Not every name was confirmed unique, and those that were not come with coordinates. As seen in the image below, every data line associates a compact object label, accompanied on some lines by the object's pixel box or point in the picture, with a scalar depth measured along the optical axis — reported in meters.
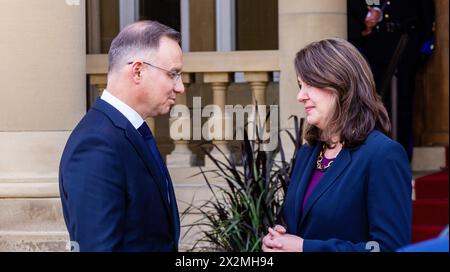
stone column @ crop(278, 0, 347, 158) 15.50
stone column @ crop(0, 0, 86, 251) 15.12
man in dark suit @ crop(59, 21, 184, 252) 6.21
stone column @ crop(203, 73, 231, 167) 16.20
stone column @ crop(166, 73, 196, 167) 16.33
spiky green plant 13.13
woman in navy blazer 6.49
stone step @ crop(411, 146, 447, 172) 18.39
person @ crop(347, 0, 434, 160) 16.77
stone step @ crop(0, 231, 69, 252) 15.05
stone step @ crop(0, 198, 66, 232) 15.25
